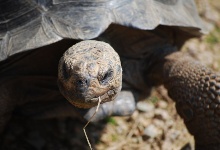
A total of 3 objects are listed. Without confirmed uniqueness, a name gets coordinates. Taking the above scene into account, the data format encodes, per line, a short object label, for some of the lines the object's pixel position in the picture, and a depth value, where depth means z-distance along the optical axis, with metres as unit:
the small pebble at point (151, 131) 7.03
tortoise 4.92
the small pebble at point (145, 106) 7.65
